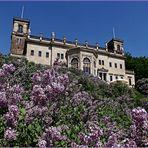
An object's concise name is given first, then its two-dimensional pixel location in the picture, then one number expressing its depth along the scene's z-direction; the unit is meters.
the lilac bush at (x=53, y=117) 2.68
